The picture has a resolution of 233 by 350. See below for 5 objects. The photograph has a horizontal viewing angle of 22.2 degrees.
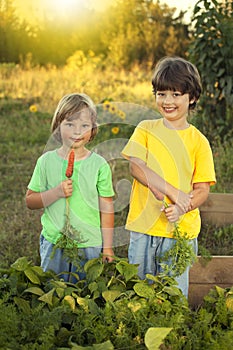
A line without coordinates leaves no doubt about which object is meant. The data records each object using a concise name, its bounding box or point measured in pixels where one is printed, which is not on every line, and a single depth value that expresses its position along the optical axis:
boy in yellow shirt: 2.76
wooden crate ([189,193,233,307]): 3.19
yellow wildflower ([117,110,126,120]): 8.61
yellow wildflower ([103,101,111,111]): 8.36
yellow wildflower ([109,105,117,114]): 8.45
